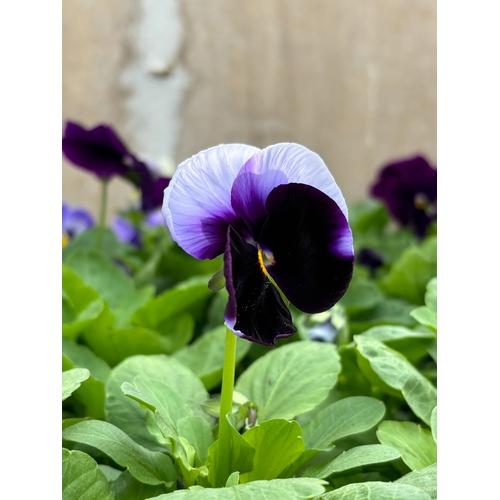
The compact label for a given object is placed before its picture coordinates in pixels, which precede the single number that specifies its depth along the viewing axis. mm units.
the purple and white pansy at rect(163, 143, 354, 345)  410
